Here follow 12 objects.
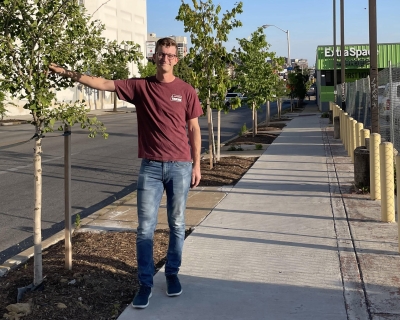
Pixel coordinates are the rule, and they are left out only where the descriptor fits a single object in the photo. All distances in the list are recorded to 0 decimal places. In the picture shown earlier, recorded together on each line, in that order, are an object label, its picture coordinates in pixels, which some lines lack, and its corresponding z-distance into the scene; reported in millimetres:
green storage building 45188
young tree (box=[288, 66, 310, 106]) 46625
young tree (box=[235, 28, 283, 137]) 20406
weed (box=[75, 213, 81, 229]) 7740
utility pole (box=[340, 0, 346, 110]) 28406
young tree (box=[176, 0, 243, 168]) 12656
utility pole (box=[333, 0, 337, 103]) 34569
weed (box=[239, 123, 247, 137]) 22156
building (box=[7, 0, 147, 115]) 53875
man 4750
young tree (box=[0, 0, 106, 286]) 4883
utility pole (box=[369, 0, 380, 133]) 11750
